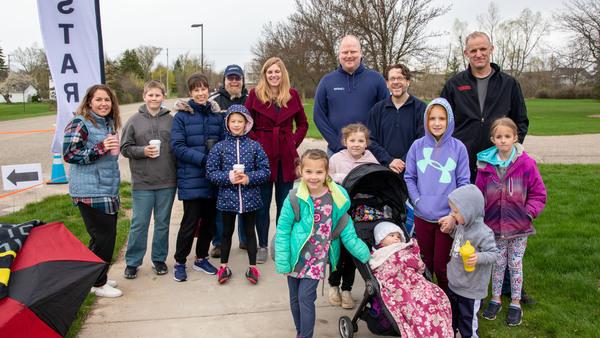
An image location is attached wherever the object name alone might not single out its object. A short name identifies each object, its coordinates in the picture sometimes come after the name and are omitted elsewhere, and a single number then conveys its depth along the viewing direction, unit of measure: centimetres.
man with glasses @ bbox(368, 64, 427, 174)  431
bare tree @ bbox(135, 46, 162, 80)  8188
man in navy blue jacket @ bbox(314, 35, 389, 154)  474
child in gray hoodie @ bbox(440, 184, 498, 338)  337
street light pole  3954
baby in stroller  310
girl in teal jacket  341
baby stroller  344
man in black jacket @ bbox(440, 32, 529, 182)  411
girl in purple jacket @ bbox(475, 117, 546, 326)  371
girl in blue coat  446
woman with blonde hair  495
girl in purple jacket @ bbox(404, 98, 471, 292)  367
